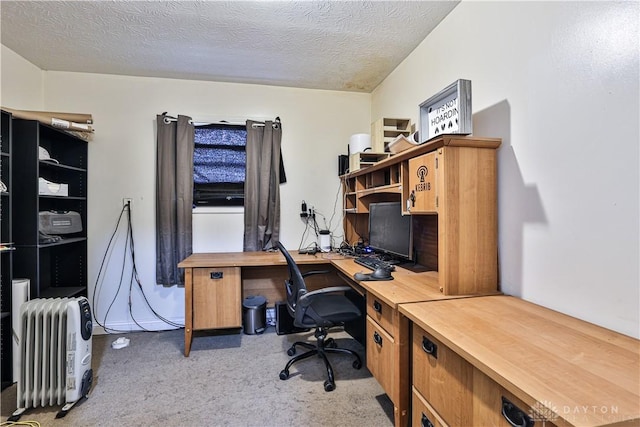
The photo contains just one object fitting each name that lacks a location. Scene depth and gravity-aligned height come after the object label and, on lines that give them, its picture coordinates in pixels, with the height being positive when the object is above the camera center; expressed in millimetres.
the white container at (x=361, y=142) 2941 +717
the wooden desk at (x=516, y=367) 711 -432
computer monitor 2209 -124
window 3150 +542
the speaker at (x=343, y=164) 3350 +572
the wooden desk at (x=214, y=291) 2508 -644
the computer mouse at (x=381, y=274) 1853 -371
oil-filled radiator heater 1801 -843
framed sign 1572 +585
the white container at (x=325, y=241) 3186 -277
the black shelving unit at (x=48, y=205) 2238 +98
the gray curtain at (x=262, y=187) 3176 +301
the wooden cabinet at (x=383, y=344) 1519 -714
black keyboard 2069 -364
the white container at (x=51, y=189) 2371 +229
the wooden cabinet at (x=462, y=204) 1528 +55
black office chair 2033 -682
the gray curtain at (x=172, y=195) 3021 +210
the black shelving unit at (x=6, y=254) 2062 -261
